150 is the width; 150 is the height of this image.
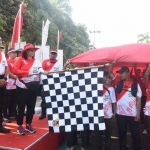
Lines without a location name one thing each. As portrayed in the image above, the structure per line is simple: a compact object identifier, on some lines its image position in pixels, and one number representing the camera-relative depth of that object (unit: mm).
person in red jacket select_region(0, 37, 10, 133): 3912
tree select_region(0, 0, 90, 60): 12375
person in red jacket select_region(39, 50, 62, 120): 5316
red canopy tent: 3545
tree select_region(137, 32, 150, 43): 43575
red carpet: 3554
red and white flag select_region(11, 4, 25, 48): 6268
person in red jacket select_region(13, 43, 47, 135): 3965
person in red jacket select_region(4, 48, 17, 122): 4916
